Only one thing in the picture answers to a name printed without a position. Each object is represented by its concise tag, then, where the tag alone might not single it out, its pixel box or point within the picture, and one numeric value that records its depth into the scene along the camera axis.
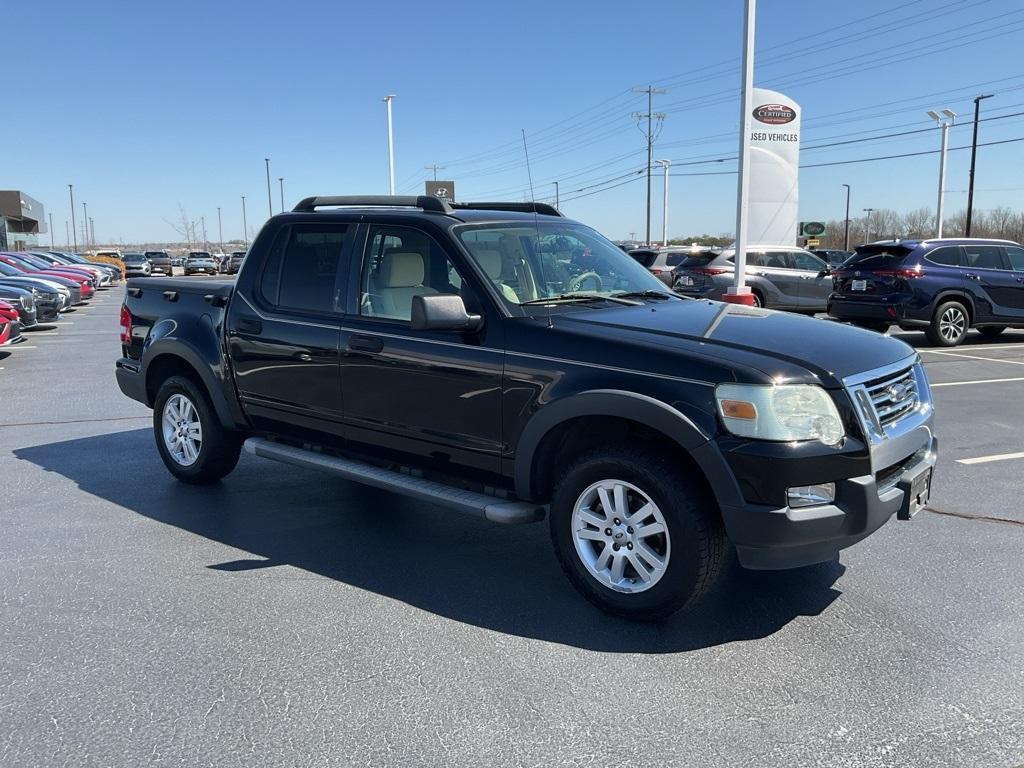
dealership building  63.19
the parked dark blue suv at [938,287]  13.27
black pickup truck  3.43
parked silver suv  18.73
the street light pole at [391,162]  35.31
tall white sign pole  16.34
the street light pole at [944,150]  35.66
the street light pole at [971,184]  41.45
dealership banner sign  33.28
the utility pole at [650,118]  58.84
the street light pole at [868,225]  95.26
